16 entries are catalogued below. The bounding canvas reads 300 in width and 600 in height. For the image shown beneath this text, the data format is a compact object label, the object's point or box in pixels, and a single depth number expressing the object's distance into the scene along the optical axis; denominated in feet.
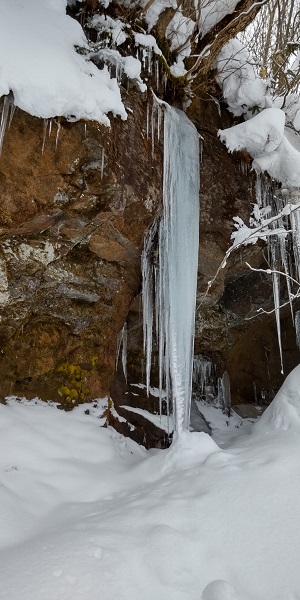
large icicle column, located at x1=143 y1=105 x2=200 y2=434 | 12.85
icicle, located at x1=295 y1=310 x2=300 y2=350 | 21.69
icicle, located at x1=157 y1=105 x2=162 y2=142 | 12.72
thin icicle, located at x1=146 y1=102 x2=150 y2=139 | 12.41
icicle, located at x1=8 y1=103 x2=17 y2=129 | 9.40
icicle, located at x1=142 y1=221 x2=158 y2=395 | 13.55
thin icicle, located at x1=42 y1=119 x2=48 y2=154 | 10.00
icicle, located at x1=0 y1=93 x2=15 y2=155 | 9.22
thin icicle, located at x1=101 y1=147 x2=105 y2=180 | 10.80
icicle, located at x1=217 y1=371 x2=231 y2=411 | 22.41
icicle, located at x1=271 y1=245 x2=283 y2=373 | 15.60
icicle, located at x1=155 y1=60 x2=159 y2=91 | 13.10
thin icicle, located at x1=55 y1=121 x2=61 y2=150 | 10.16
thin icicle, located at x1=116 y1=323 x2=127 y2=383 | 17.16
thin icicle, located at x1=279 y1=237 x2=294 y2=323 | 15.58
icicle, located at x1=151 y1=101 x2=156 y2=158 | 12.59
